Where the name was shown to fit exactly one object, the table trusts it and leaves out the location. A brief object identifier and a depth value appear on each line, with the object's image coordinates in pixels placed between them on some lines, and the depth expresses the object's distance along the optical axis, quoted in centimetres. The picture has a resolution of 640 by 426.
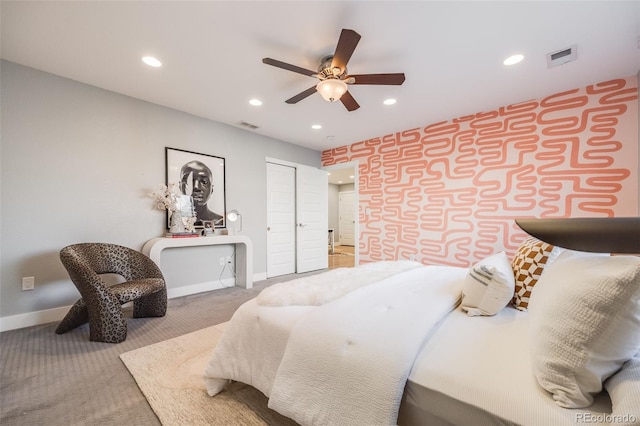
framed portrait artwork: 341
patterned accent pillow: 141
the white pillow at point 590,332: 69
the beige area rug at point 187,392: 135
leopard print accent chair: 212
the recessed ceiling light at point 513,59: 226
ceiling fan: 194
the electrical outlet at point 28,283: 244
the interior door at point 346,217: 962
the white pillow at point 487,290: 133
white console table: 297
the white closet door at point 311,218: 494
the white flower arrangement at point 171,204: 322
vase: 324
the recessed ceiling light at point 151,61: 230
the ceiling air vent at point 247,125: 385
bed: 71
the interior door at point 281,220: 452
